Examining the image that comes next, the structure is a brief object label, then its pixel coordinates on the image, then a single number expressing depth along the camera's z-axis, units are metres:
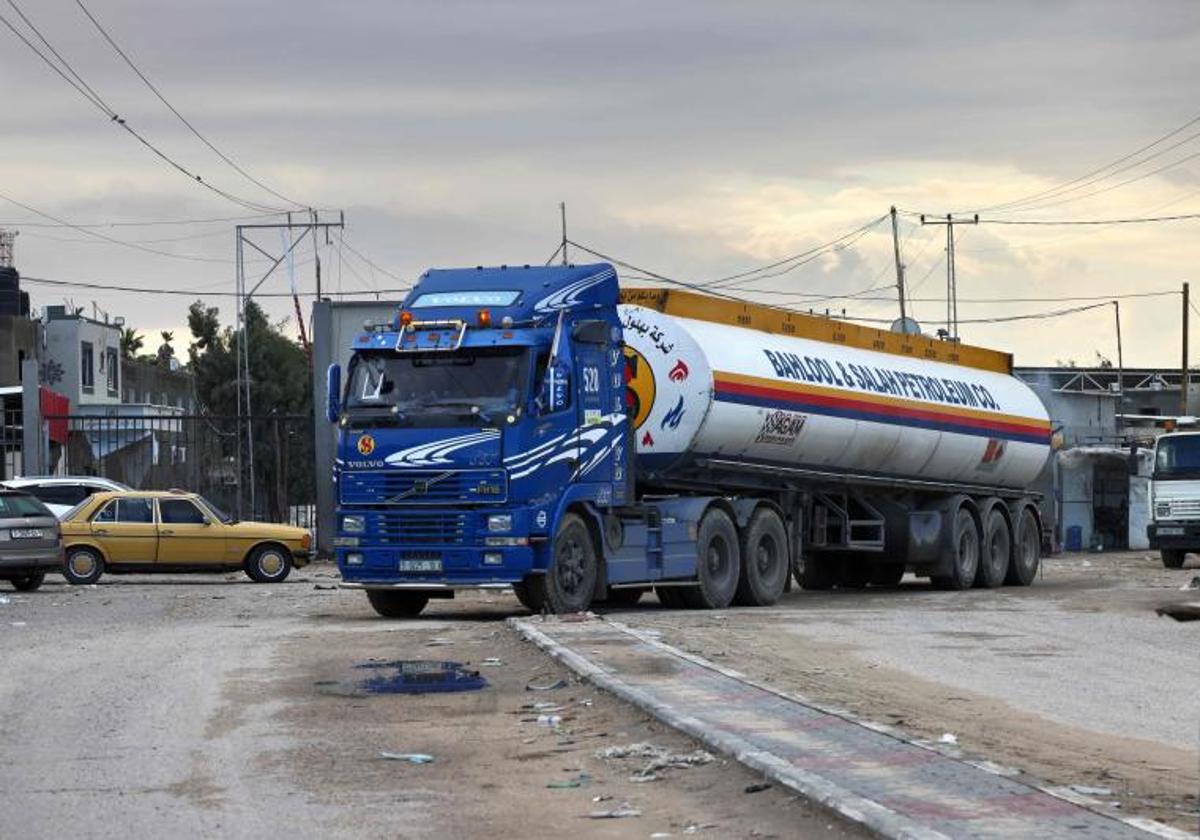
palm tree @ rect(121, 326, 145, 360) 142.75
